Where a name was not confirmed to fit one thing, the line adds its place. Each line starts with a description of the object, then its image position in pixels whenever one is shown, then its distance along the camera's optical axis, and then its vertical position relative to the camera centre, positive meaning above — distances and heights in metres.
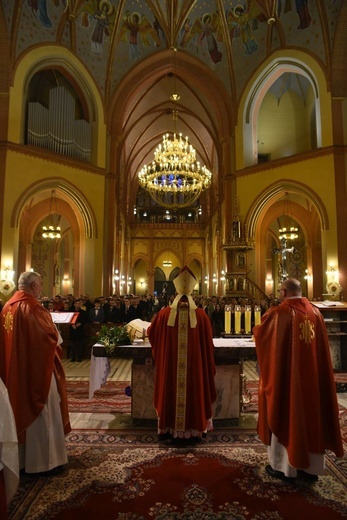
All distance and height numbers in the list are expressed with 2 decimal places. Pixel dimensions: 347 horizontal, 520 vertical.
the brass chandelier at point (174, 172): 12.74 +4.42
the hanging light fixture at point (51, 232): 16.40 +2.88
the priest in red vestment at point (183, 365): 4.30 -0.79
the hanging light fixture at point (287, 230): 17.44 +3.09
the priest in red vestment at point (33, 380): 3.50 -0.78
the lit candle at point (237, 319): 5.21 -0.30
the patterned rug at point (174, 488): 2.94 -1.66
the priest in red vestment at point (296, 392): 3.35 -0.87
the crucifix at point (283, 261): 7.73 +0.75
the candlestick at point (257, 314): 5.05 -0.23
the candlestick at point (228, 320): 5.17 -0.31
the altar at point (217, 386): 5.06 -1.19
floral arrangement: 4.82 -0.52
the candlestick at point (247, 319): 5.21 -0.30
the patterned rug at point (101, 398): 5.71 -1.67
